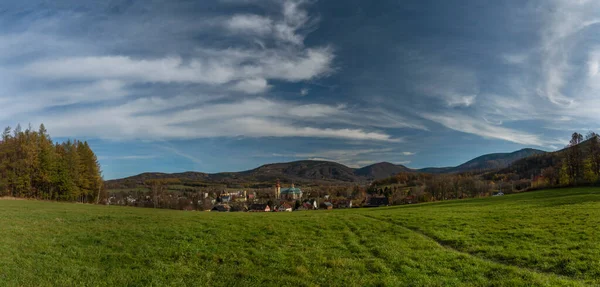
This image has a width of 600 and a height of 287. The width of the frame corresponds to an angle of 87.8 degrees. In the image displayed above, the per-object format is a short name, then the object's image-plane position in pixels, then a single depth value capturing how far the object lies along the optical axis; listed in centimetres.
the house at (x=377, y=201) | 12252
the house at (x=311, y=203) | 14325
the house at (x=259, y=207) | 11983
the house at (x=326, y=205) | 13258
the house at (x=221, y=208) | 10684
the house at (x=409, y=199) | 10896
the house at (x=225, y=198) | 17785
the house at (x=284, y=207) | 12564
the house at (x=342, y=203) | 13894
